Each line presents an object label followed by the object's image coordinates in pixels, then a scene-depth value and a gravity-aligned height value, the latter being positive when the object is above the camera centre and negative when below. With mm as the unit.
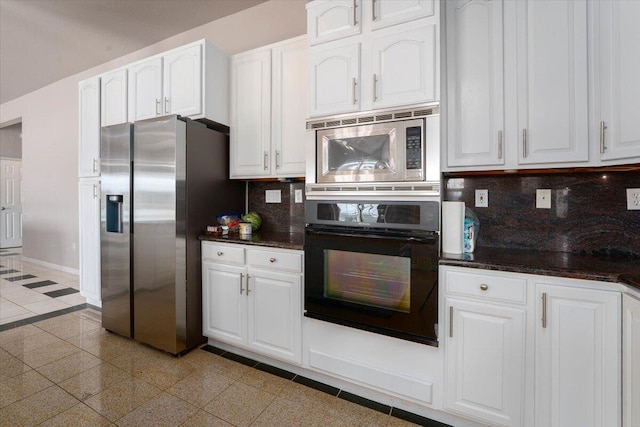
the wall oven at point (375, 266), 1669 -317
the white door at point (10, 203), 6801 +206
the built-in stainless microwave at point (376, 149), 1722 +377
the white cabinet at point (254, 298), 2102 -631
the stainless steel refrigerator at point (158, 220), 2316 -62
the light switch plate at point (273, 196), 2822 +147
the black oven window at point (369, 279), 1733 -401
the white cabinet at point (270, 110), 2393 +829
